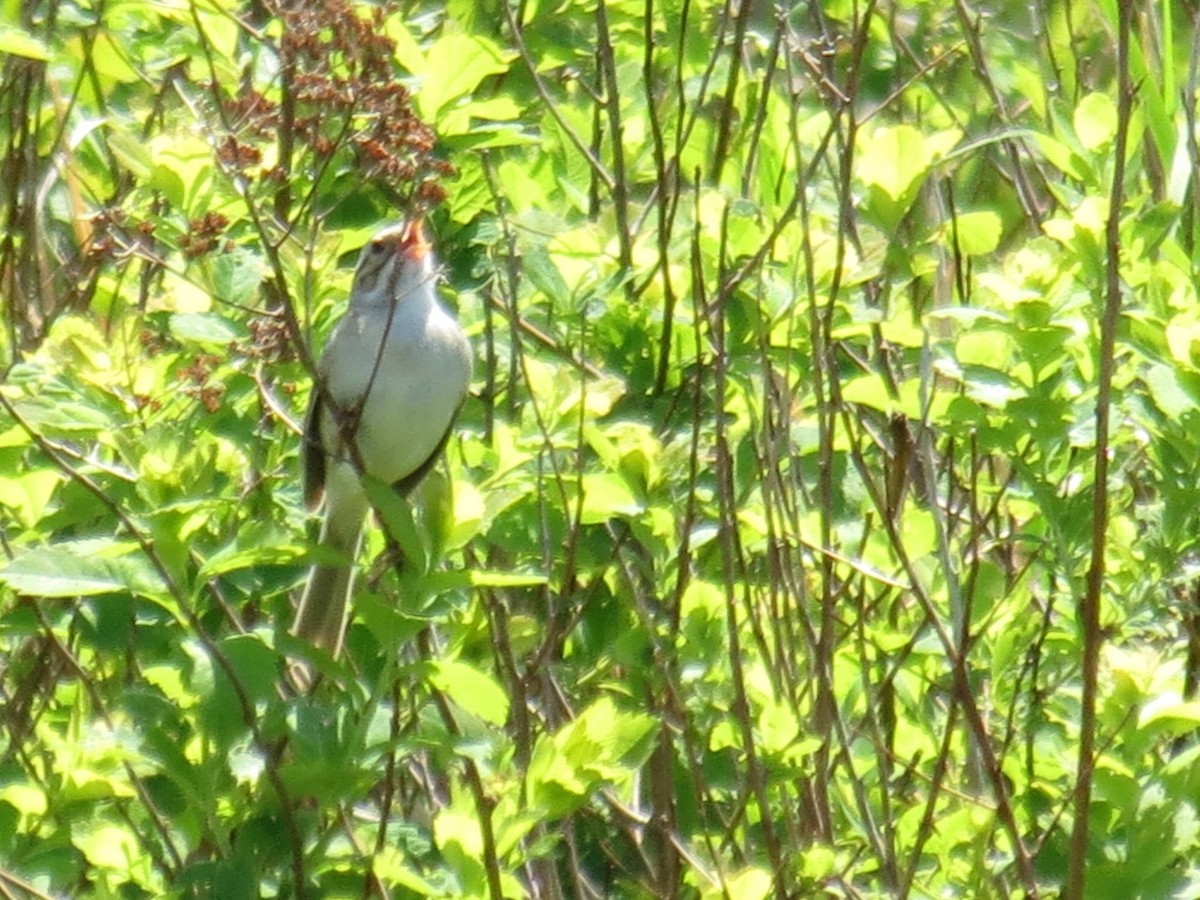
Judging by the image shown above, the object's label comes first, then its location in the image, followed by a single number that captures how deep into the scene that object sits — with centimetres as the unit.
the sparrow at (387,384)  776
